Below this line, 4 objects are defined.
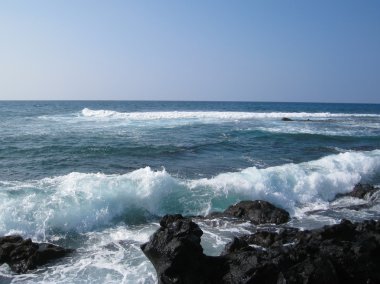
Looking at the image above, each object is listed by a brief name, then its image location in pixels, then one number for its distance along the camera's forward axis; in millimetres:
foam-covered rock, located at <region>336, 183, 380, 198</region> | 14011
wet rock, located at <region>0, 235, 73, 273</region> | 8164
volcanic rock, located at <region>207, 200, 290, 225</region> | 11086
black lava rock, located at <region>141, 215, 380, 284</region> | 6500
